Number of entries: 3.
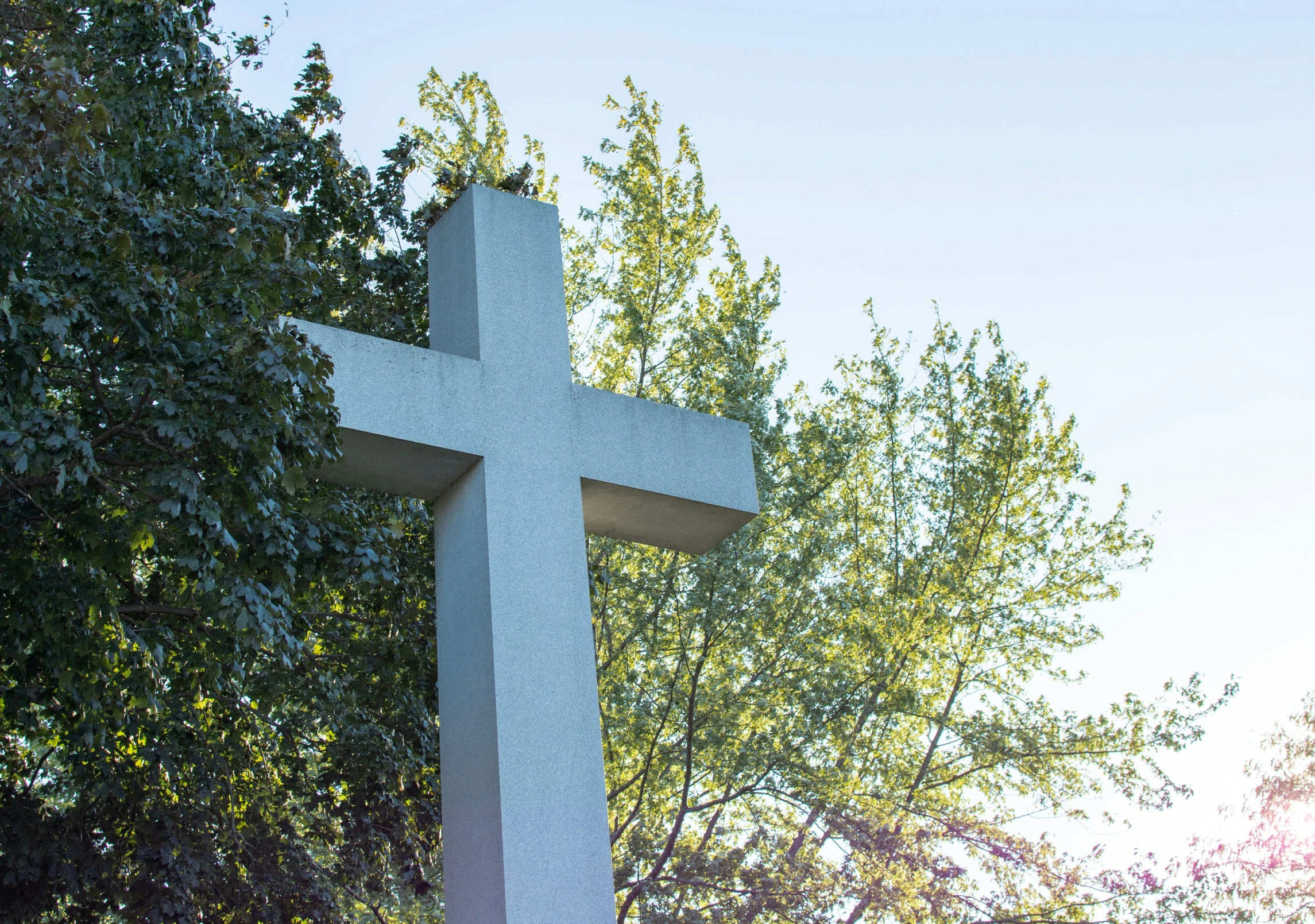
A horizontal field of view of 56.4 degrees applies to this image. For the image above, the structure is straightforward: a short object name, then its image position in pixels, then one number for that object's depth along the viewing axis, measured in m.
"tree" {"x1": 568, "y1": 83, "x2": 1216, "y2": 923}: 11.54
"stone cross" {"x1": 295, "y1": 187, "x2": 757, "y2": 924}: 3.66
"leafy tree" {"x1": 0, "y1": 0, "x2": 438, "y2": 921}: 4.73
